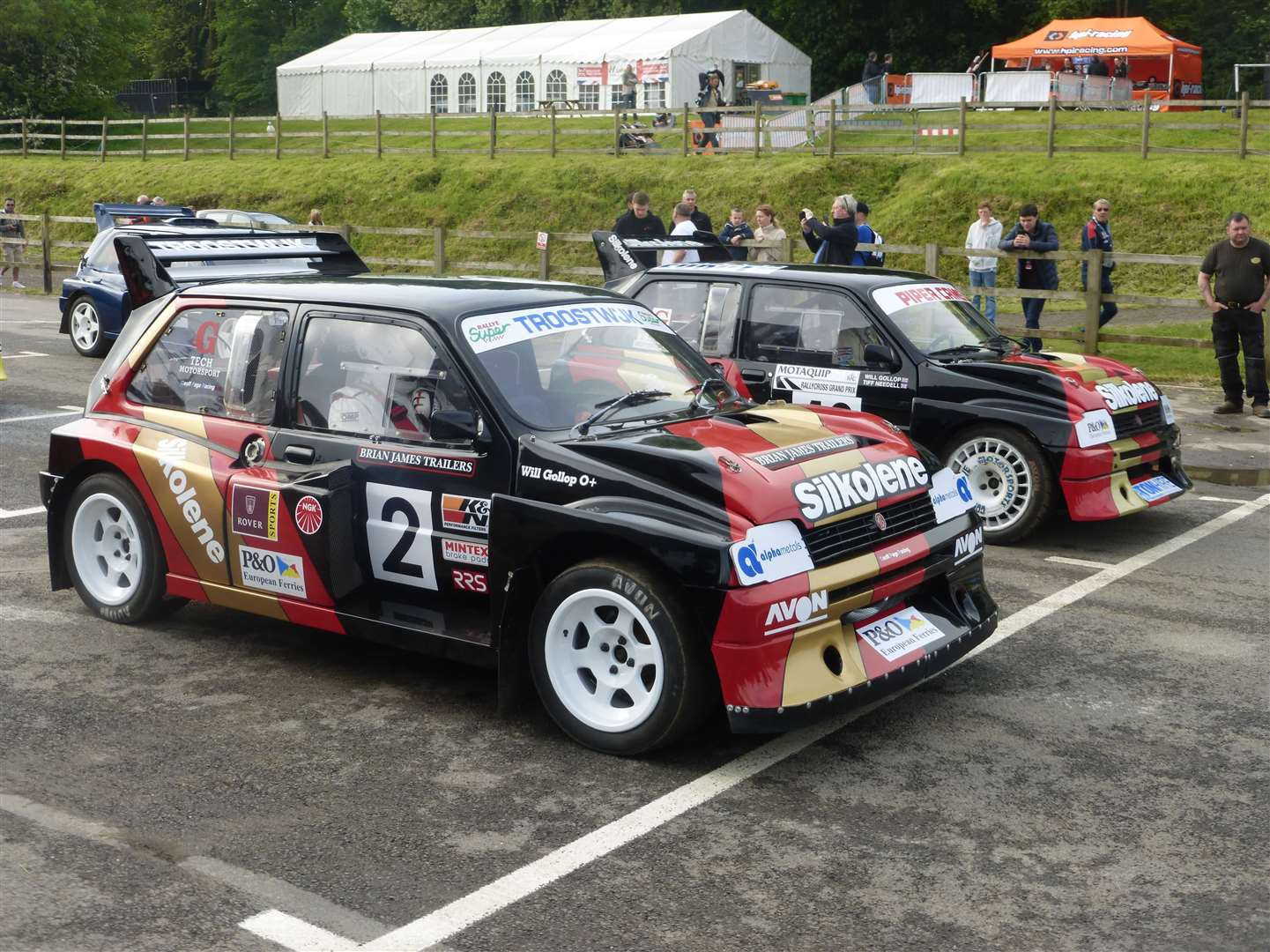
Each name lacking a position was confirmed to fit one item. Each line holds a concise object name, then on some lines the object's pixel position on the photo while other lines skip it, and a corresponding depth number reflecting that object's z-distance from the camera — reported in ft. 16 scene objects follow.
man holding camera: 49.78
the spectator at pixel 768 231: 56.70
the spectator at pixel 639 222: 52.64
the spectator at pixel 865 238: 55.11
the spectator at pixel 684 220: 53.31
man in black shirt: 43.91
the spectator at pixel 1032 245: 53.21
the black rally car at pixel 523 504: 16.74
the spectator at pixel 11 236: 92.22
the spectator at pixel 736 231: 57.93
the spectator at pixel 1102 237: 53.31
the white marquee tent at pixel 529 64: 140.46
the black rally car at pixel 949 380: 28.89
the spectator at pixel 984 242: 57.16
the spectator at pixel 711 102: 101.91
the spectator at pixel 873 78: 129.29
